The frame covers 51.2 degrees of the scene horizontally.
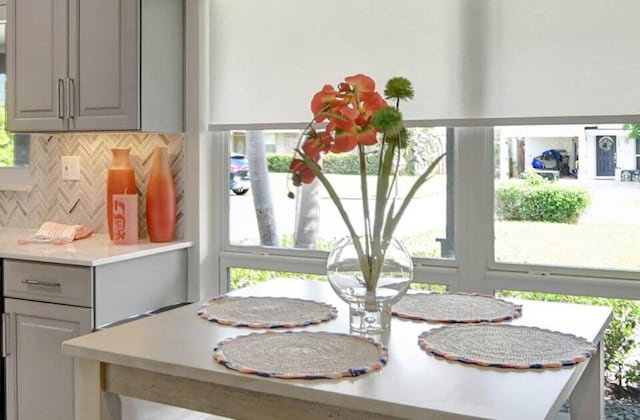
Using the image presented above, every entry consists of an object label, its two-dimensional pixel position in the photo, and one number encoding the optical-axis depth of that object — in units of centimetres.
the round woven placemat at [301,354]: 126
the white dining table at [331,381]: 112
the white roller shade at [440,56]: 231
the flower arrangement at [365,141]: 145
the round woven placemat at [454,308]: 166
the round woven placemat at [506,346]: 131
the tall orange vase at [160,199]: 297
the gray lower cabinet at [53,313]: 262
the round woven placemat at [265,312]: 163
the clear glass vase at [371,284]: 151
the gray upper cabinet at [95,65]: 285
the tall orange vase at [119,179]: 300
